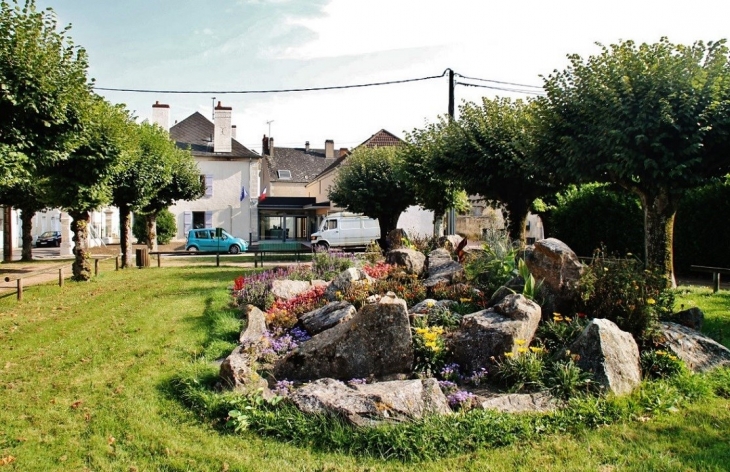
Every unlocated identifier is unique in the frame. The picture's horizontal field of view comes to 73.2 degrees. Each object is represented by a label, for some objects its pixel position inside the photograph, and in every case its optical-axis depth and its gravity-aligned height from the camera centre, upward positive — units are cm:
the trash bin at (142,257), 1975 -111
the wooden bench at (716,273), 1063 -100
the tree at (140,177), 1808 +205
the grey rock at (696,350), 530 -135
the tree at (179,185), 2445 +228
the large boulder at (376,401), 417 -152
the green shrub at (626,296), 565 -83
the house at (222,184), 3881 +363
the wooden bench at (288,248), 2099 -90
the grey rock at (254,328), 618 -134
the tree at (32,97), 866 +249
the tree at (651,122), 840 +189
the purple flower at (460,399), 447 -157
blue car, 2986 -78
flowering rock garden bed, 441 -135
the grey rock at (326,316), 662 -122
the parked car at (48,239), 3681 -74
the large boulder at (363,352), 527 -133
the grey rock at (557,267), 625 -50
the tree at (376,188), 2120 +176
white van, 2861 -18
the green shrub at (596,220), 1697 +32
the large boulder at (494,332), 521 -112
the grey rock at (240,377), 483 -149
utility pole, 1795 +70
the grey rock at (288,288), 878 -110
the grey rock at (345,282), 806 -88
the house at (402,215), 3406 +170
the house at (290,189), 4331 +411
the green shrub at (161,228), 3216 +10
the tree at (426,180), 1738 +174
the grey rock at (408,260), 940 -62
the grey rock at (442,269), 822 -73
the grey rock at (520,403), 432 -156
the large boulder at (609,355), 466 -126
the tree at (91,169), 1317 +167
